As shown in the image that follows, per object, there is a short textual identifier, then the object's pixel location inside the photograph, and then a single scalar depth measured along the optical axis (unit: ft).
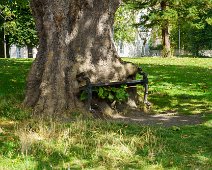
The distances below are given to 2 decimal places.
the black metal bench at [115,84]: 32.89
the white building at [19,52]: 210.98
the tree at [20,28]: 136.46
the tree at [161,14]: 118.73
